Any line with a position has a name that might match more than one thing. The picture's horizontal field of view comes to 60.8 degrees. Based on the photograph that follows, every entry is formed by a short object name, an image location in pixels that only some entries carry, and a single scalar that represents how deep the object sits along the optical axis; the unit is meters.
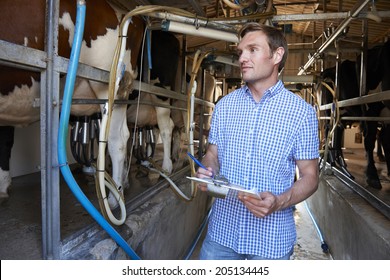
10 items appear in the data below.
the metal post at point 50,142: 1.50
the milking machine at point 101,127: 1.58
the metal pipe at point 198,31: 2.12
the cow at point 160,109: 3.93
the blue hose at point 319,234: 3.94
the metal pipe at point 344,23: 2.57
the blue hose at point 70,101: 1.56
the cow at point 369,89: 3.93
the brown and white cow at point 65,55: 1.84
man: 1.44
